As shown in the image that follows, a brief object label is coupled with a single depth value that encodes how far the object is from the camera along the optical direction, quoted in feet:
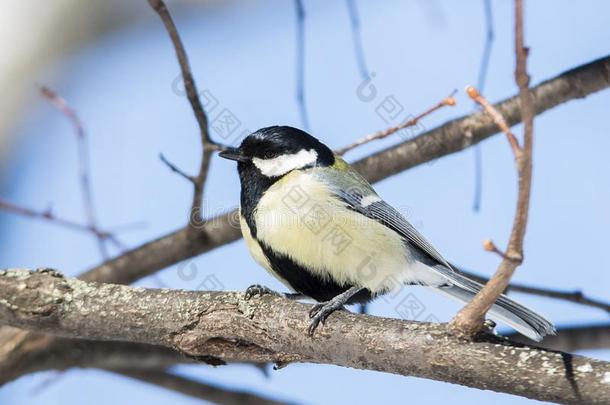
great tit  16.90
